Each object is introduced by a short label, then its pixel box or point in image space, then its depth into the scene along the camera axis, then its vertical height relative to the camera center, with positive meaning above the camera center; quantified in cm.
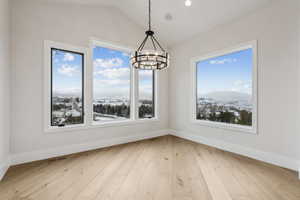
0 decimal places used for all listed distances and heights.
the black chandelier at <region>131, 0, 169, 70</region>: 229 +65
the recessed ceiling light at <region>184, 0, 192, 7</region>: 327 +215
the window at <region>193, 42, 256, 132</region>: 323 +28
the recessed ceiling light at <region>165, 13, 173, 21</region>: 380 +214
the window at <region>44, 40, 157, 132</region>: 321 +28
